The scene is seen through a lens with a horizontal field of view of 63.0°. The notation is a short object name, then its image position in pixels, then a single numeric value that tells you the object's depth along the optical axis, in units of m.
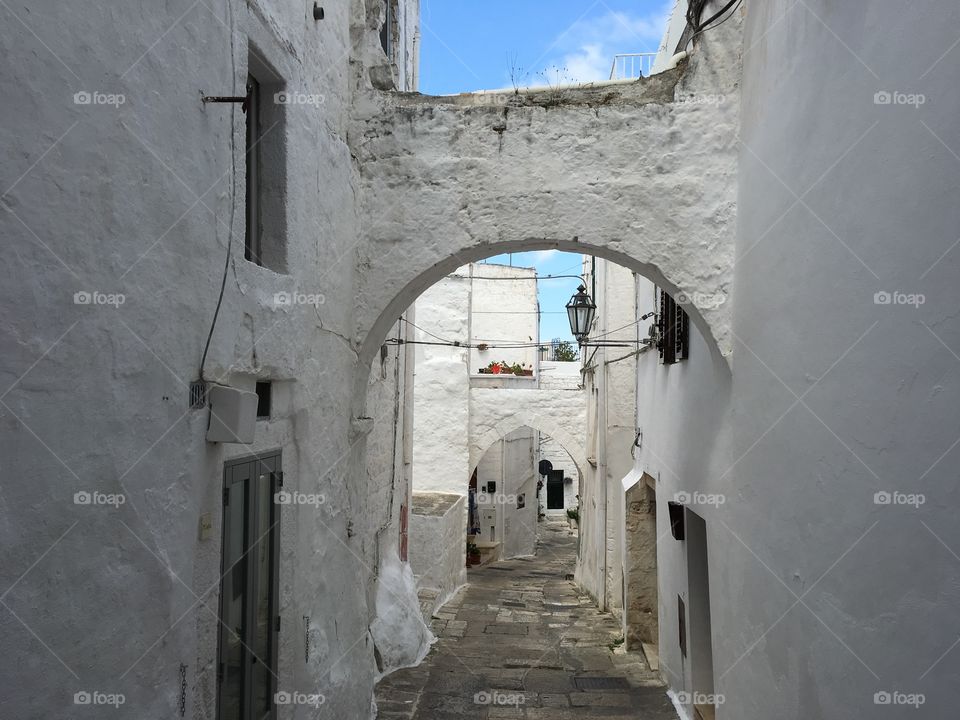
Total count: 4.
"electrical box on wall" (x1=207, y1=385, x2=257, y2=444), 3.09
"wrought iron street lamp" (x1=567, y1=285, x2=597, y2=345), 8.40
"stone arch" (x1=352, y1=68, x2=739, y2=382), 4.84
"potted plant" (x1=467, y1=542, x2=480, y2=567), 17.84
